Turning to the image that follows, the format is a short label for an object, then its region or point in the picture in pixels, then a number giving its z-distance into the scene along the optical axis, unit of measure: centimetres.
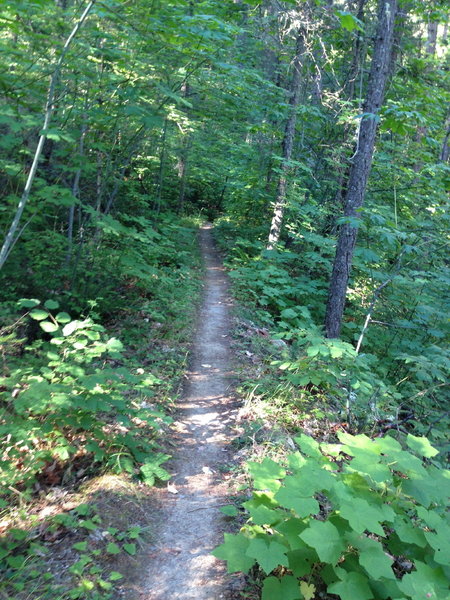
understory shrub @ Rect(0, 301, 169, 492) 331
